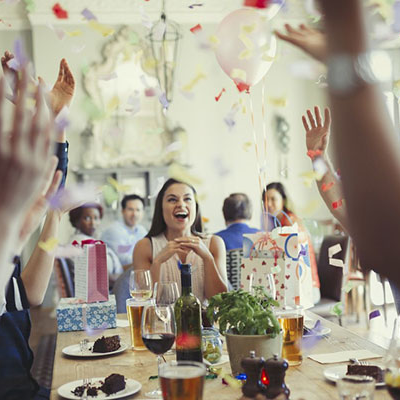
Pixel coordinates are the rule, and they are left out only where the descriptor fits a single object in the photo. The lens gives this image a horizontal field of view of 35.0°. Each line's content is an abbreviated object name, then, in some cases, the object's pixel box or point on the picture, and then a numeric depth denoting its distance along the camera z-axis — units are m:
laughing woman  3.14
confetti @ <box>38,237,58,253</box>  2.12
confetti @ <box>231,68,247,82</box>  3.25
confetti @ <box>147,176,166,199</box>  3.24
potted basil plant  1.65
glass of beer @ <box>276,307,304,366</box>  1.83
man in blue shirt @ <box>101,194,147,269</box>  5.50
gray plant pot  1.65
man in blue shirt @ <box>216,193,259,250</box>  4.45
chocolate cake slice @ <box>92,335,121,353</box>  2.07
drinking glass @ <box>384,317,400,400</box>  1.21
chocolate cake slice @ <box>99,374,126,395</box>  1.58
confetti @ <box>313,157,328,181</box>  2.41
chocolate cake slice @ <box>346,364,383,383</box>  1.58
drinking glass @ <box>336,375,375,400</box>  1.25
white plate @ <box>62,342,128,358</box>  2.04
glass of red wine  1.69
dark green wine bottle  1.80
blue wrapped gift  2.50
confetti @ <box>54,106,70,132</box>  2.06
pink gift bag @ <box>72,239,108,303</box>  2.55
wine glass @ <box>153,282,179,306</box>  1.91
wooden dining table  1.57
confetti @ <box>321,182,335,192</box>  2.44
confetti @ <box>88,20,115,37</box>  2.45
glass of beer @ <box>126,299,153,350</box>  2.12
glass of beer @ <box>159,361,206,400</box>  1.28
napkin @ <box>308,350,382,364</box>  1.86
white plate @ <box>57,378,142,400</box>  1.57
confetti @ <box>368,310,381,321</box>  2.28
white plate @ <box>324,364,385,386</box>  1.65
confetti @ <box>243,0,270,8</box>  2.07
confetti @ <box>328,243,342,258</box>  4.32
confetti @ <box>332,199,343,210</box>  2.39
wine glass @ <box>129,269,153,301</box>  2.26
